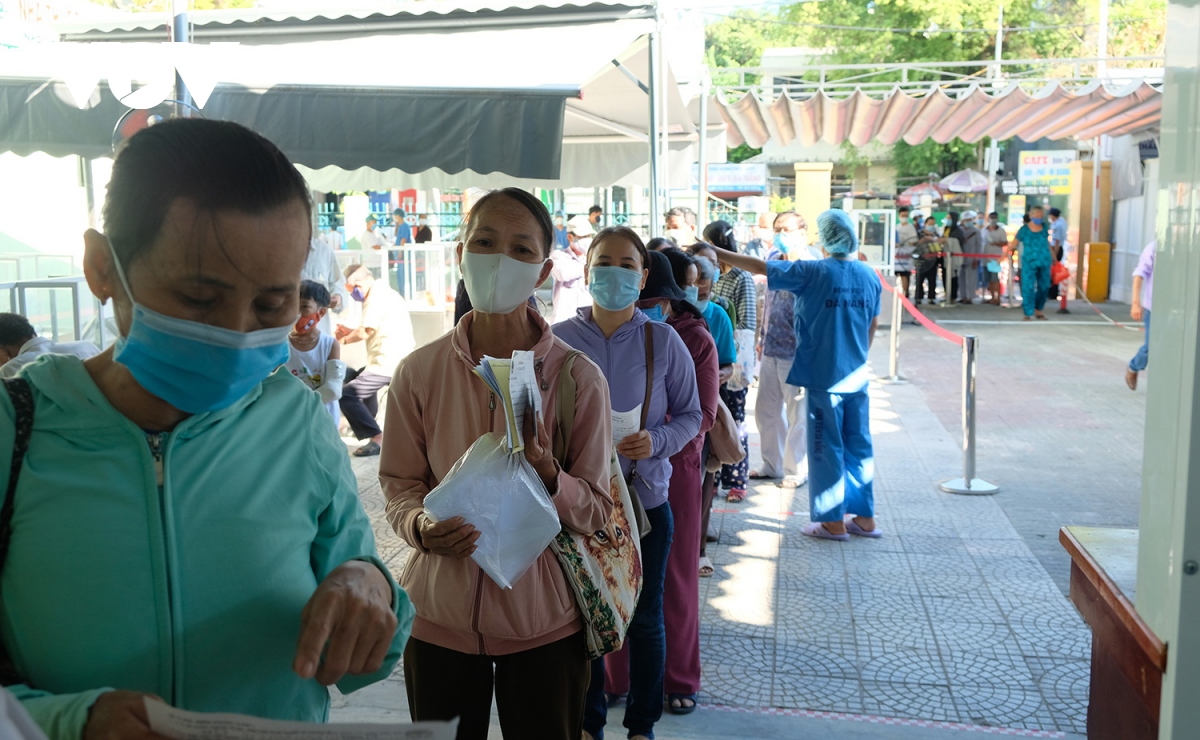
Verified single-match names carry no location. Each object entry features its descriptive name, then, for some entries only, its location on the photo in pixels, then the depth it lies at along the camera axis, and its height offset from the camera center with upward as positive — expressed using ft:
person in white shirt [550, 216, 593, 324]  35.45 -1.07
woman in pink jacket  8.32 -2.09
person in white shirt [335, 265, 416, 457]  29.37 -2.85
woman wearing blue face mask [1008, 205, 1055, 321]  68.54 -0.06
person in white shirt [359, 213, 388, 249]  69.71 +0.95
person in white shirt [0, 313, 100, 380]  15.35 -1.45
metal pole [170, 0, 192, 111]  20.57 +4.56
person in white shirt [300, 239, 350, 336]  30.25 -0.65
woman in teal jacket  4.19 -0.97
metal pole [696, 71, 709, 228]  42.34 +4.64
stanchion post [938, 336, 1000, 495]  26.03 -4.61
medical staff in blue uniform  21.75 -2.22
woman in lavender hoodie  12.57 -1.96
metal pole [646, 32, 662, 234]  22.31 +2.77
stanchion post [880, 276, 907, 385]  44.57 -4.30
